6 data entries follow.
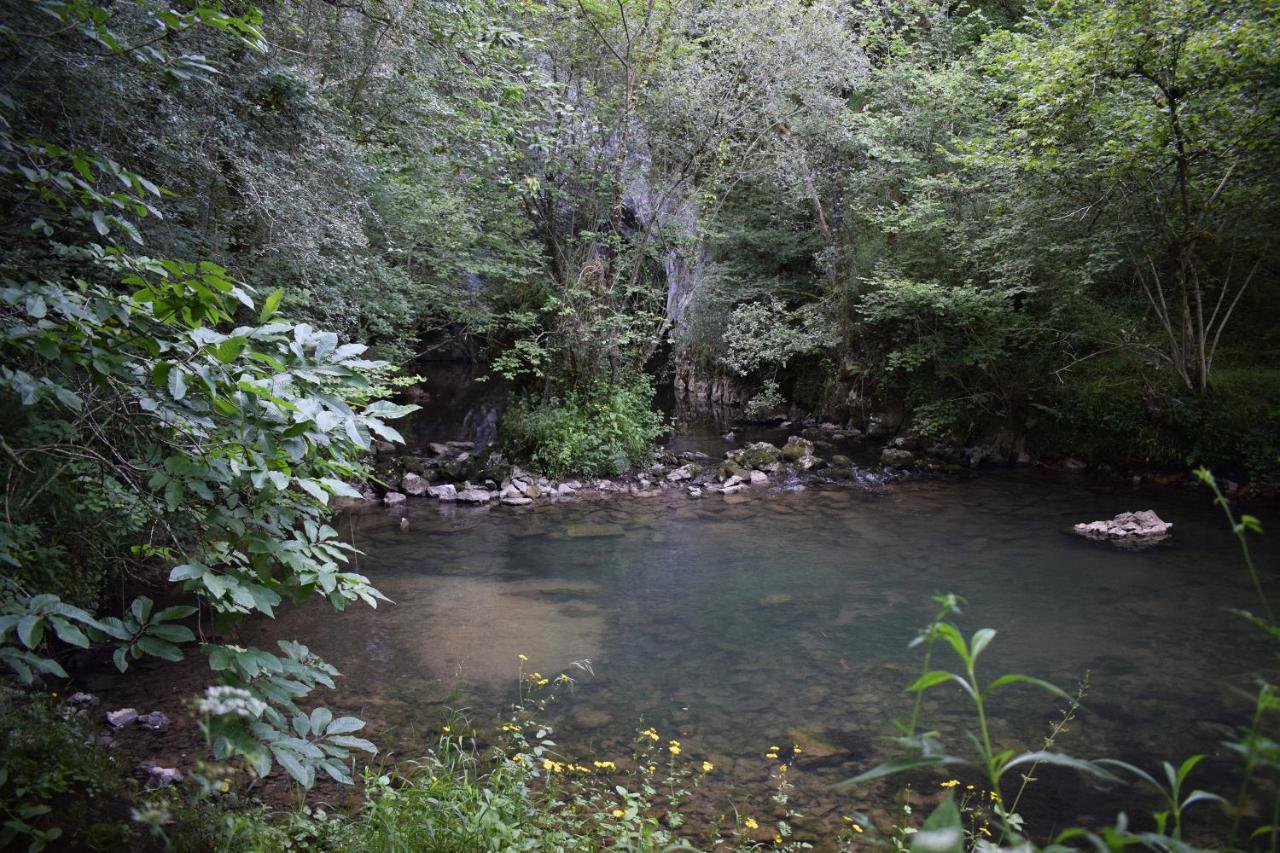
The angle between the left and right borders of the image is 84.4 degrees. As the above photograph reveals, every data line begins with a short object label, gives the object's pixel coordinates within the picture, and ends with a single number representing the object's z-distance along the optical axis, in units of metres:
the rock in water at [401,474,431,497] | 11.25
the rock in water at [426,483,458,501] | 11.09
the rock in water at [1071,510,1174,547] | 8.43
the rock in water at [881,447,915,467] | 12.68
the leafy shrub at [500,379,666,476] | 12.30
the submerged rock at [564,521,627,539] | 9.36
